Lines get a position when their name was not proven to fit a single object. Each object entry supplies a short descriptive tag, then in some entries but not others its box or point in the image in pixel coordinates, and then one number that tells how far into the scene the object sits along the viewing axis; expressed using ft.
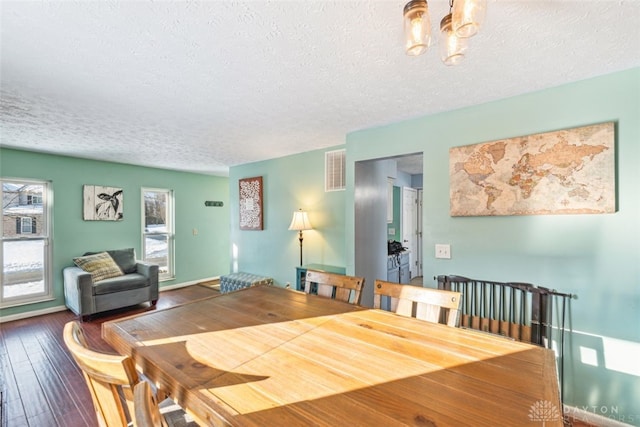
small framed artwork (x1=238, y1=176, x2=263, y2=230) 15.85
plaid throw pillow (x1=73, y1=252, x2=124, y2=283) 13.38
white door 19.15
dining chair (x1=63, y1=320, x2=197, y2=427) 2.46
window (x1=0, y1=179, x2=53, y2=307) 12.75
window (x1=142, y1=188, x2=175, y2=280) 17.62
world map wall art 6.15
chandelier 3.03
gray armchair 12.40
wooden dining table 2.60
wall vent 12.50
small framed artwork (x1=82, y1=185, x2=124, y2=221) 14.89
